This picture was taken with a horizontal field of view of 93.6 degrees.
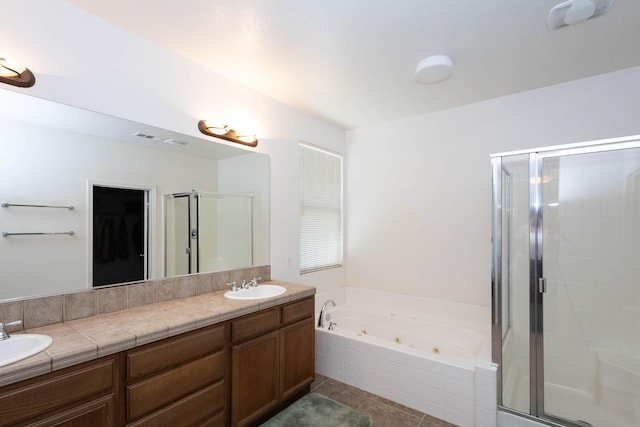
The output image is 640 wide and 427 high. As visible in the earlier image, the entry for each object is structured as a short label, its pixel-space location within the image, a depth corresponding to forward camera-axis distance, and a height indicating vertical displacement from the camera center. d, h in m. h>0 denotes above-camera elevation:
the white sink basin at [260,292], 2.35 -0.61
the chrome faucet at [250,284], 2.48 -0.56
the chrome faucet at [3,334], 1.34 -0.52
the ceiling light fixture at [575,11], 1.62 +1.14
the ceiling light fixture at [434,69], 2.18 +1.10
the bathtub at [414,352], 2.15 -1.19
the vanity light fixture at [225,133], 2.34 +0.69
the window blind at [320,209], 3.38 +0.10
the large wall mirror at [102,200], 1.54 +0.11
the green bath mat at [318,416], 2.14 -1.47
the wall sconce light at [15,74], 1.46 +0.72
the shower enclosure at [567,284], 2.15 -0.53
